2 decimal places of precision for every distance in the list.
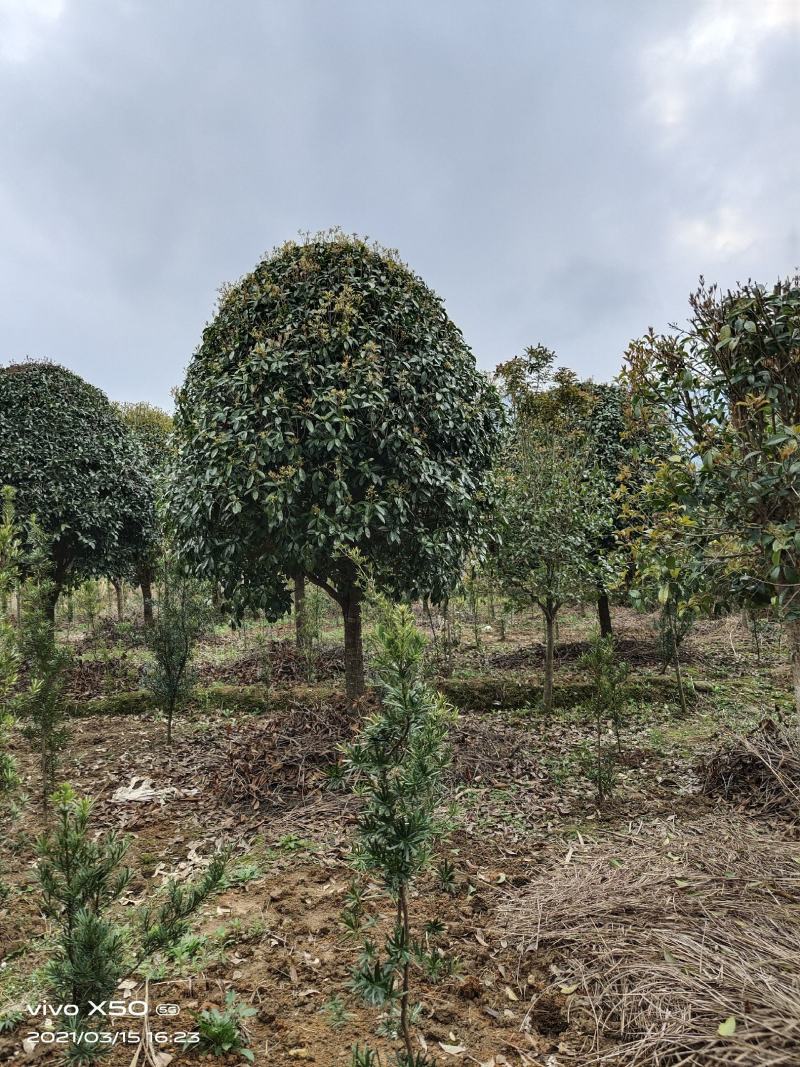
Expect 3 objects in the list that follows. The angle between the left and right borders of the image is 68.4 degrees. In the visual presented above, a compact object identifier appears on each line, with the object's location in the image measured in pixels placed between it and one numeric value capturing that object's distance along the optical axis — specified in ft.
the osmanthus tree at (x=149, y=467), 38.75
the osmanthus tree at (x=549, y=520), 26.32
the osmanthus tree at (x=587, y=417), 31.41
